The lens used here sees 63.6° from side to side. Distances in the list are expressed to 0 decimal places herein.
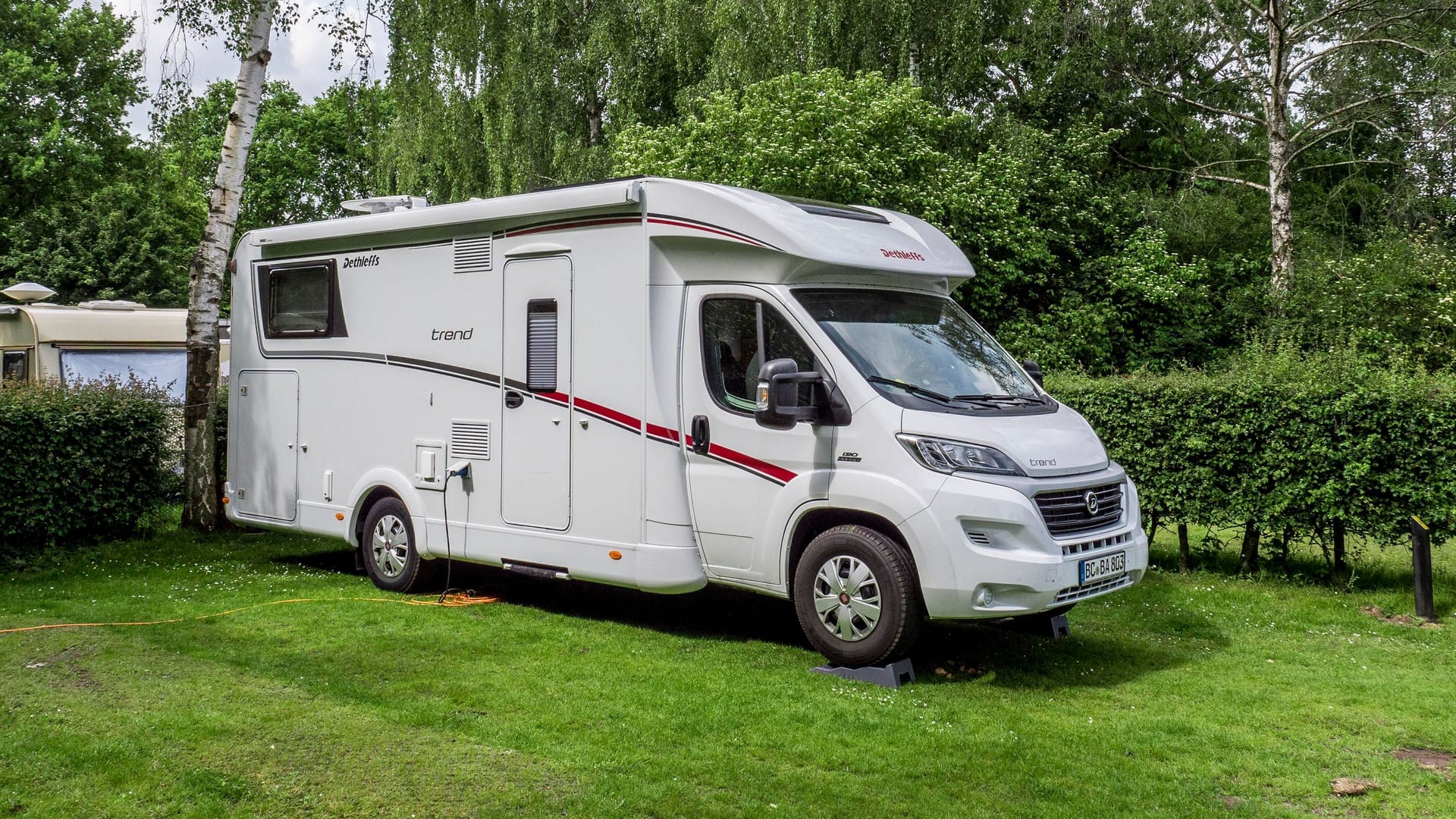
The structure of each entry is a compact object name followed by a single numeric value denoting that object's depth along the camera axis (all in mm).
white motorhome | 6590
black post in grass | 8711
